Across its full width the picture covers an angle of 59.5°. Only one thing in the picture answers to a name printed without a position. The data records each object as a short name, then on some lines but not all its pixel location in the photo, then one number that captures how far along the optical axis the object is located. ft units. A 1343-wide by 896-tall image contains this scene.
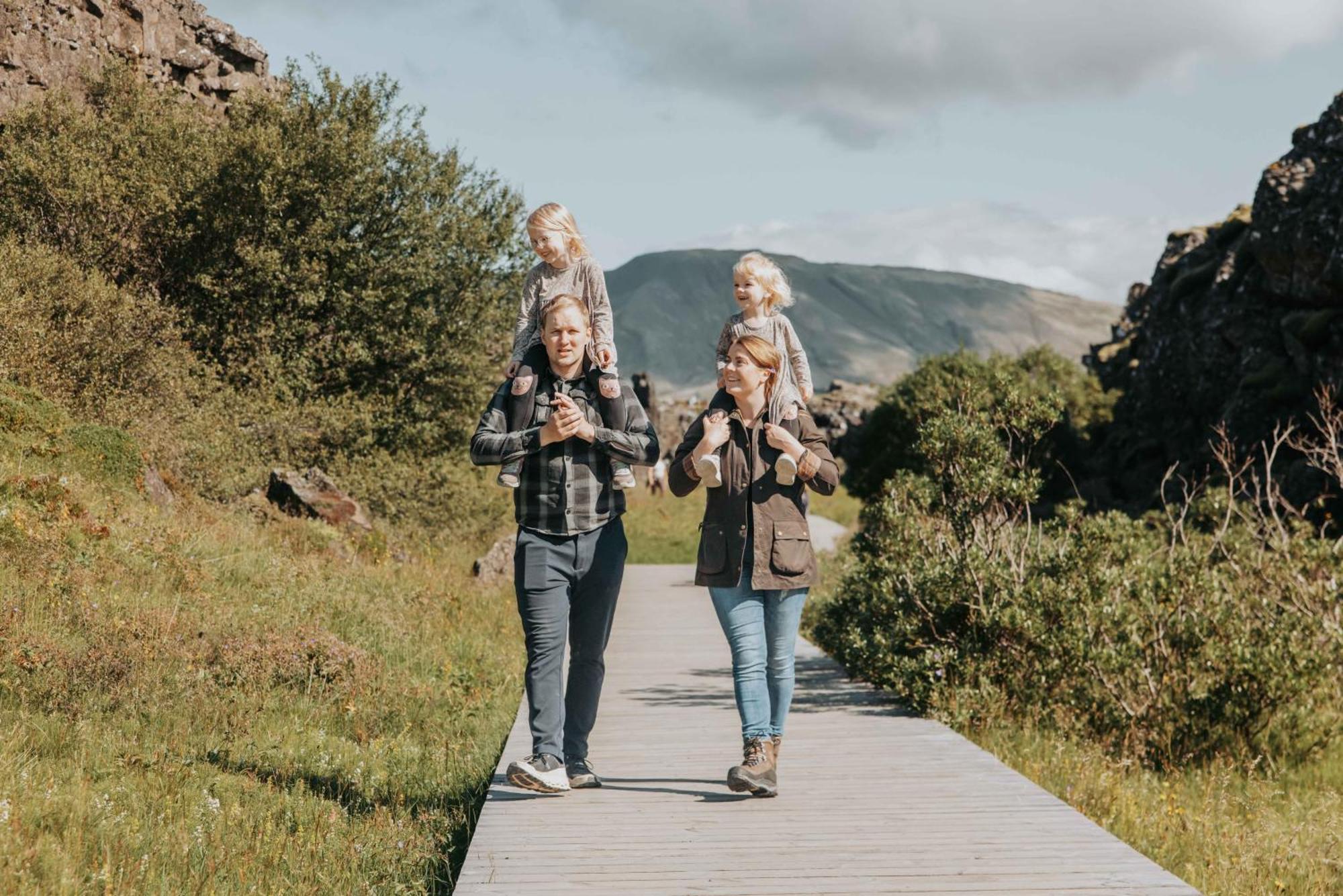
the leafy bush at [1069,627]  32.32
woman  19.44
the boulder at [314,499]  59.00
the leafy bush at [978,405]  34.42
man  18.98
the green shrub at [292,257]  76.54
